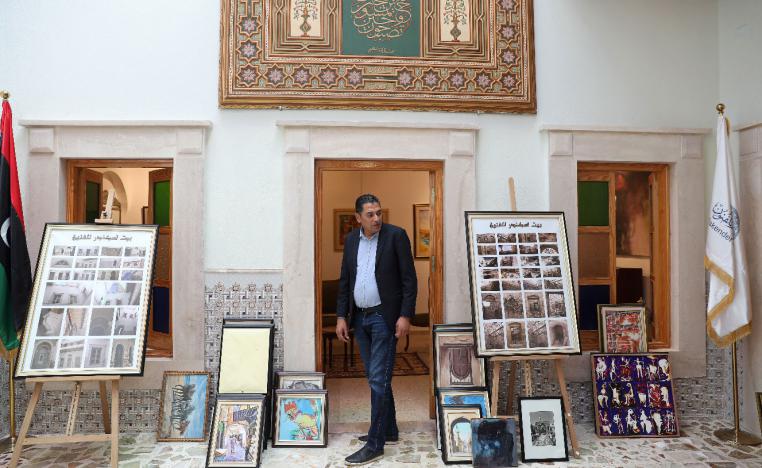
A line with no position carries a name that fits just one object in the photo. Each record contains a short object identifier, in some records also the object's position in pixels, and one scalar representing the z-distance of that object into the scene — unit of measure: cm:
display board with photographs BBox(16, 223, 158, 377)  336
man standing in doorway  365
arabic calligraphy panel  415
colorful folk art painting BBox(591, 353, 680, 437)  399
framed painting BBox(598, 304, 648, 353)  423
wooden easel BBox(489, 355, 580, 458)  363
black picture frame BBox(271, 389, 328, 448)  378
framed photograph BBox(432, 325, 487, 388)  399
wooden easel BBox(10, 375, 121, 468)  325
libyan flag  360
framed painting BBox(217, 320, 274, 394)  381
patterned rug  570
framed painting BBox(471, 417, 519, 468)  348
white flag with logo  397
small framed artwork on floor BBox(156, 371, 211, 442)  389
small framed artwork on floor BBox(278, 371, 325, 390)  399
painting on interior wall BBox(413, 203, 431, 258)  771
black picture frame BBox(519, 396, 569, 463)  357
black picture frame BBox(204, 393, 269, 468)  344
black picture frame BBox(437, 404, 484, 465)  354
